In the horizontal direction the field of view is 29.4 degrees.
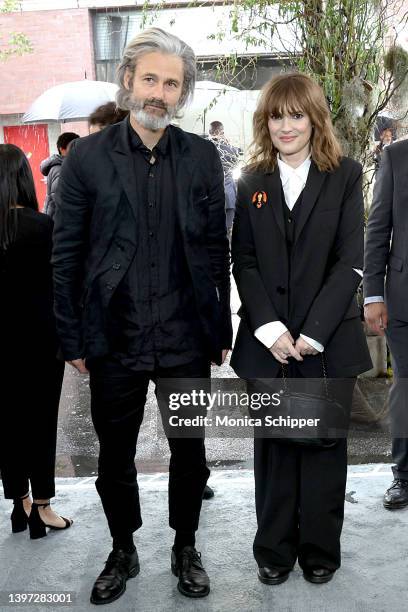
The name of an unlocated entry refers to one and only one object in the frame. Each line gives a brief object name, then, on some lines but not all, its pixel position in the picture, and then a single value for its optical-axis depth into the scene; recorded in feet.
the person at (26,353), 10.67
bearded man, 9.26
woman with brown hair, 9.37
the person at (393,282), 11.81
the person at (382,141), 20.10
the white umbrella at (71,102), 26.96
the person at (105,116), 14.25
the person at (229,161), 22.44
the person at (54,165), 19.69
